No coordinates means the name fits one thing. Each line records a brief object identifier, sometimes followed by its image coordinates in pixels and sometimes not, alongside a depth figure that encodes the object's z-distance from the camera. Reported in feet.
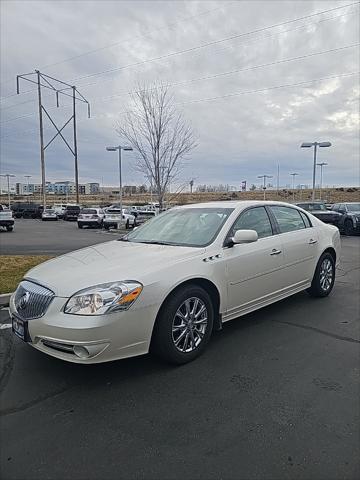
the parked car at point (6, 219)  69.80
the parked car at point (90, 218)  91.45
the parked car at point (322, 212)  63.52
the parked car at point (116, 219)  84.74
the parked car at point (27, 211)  146.41
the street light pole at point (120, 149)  69.74
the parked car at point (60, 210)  143.11
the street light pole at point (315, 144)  80.18
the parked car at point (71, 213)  131.34
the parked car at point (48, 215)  125.94
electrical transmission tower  135.64
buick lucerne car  9.77
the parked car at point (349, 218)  59.49
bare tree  53.06
